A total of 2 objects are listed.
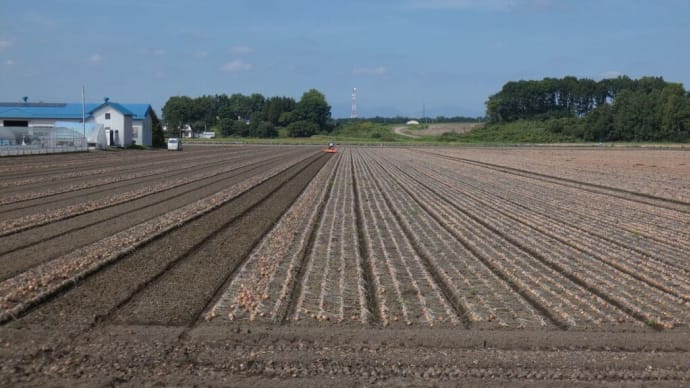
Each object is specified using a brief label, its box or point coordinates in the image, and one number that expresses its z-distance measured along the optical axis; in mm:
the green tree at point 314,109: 184500
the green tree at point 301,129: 166750
